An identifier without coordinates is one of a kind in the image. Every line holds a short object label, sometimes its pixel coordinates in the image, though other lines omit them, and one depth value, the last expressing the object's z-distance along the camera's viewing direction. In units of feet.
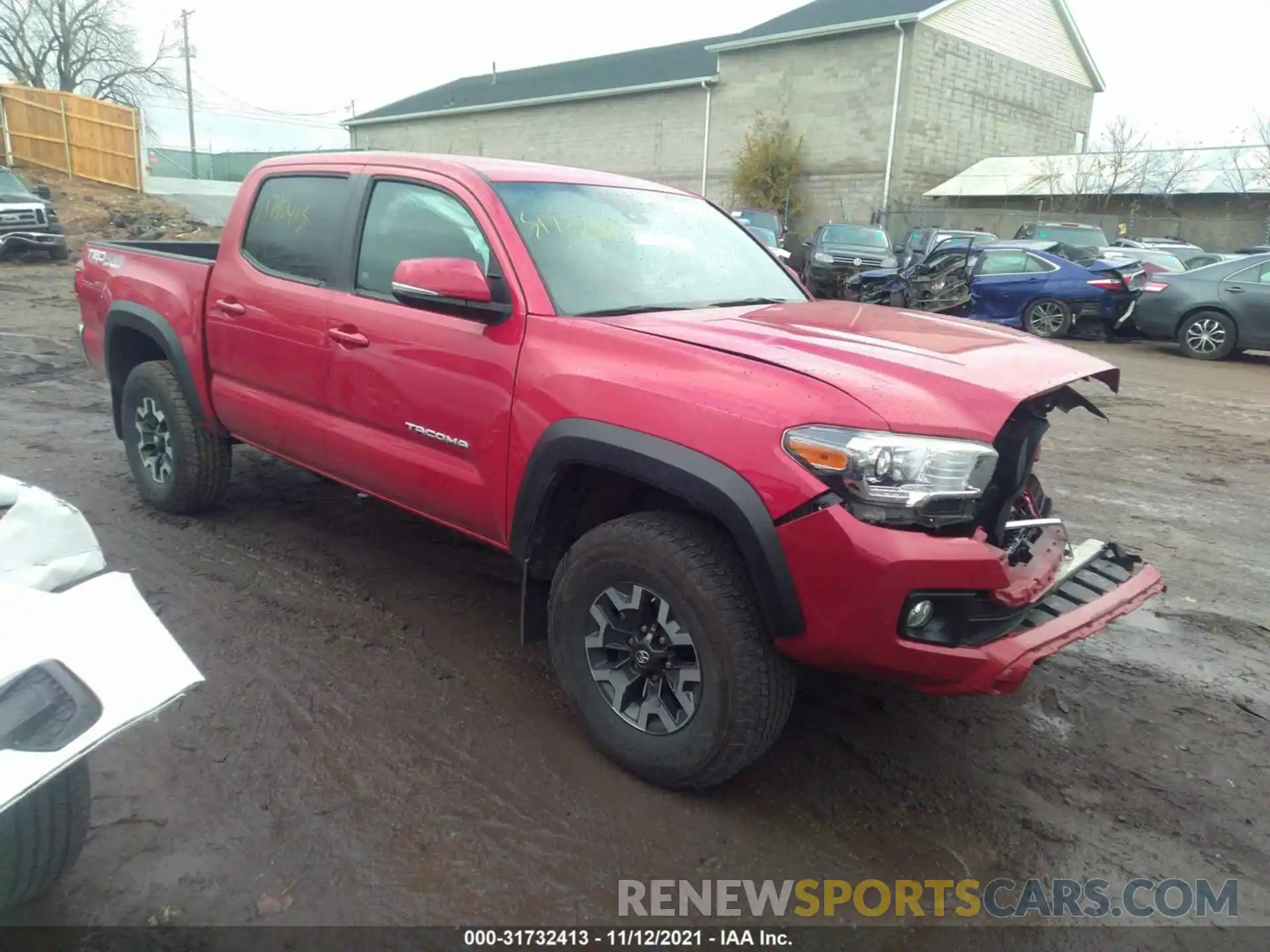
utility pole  156.15
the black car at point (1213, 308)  38.70
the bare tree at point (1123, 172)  100.27
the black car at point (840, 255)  56.59
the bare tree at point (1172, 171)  97.96
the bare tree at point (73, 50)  130.11
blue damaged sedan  44.62
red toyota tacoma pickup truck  8.11
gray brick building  98.73
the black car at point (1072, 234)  60.39
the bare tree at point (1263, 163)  93.45
